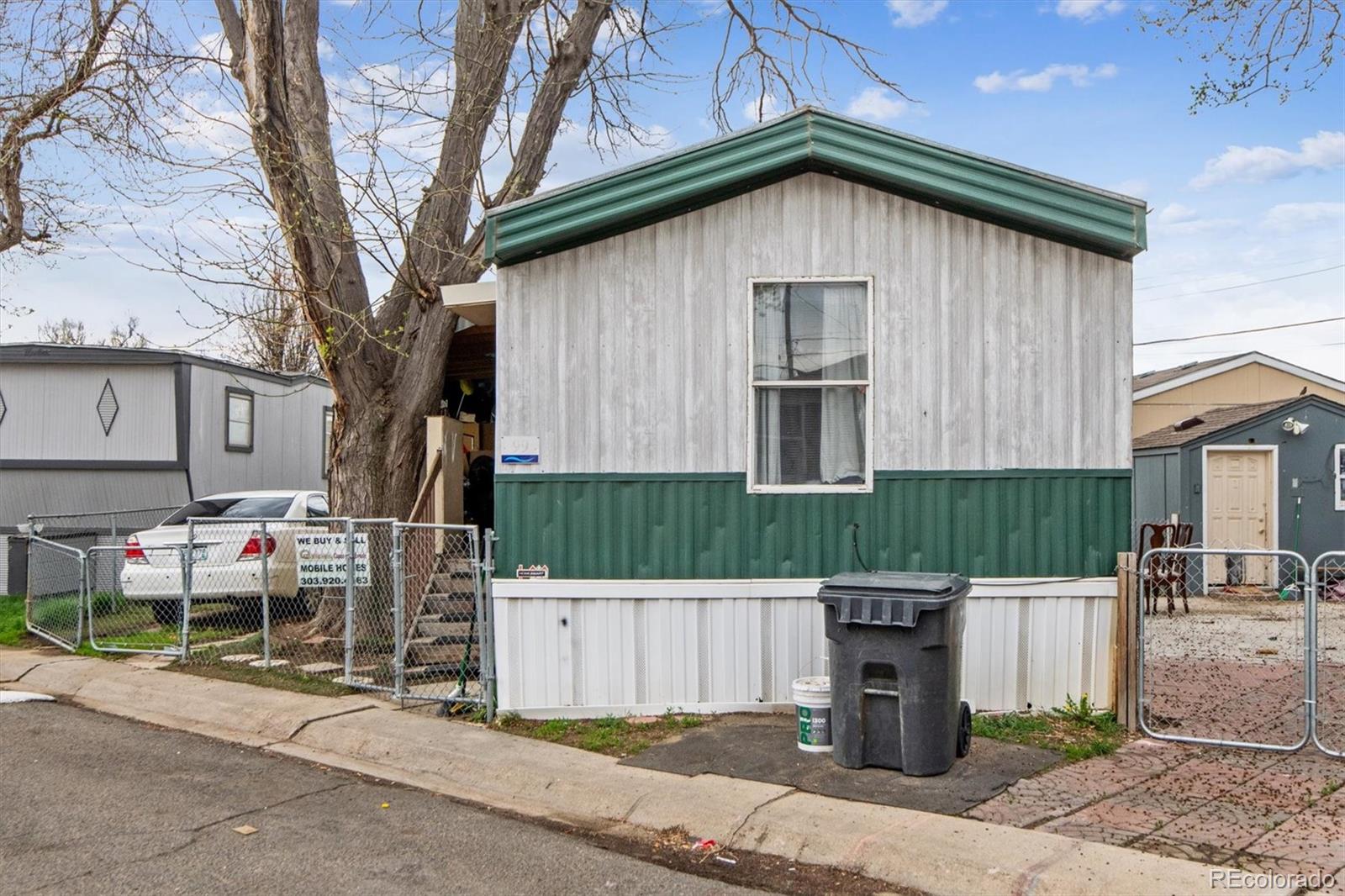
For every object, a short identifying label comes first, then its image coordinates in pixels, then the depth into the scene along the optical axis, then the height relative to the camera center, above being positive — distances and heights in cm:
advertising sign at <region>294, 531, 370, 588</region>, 938 -81
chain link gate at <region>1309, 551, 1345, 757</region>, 729 -178
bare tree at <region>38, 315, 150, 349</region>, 3750 +429
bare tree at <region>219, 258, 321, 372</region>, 2287 +283
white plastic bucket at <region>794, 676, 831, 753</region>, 702 -155
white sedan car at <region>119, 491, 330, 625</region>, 1145 -107
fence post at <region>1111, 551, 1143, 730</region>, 758 -122
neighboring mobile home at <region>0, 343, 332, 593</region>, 1501 +39
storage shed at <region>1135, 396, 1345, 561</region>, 1650 -27
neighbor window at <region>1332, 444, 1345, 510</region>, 1673 -29
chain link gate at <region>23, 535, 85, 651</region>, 1210 -139
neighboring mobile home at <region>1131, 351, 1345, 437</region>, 1942 +119
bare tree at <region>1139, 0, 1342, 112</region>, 998 +344
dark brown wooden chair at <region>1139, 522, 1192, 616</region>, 1282 -125
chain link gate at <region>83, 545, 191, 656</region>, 1114 -150
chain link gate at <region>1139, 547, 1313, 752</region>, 757 -178
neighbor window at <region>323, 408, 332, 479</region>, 1884 +52
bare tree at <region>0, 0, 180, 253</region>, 1397 +467
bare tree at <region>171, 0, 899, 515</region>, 1084 +228
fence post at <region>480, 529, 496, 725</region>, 809 -120
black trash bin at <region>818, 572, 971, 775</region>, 654 -121
